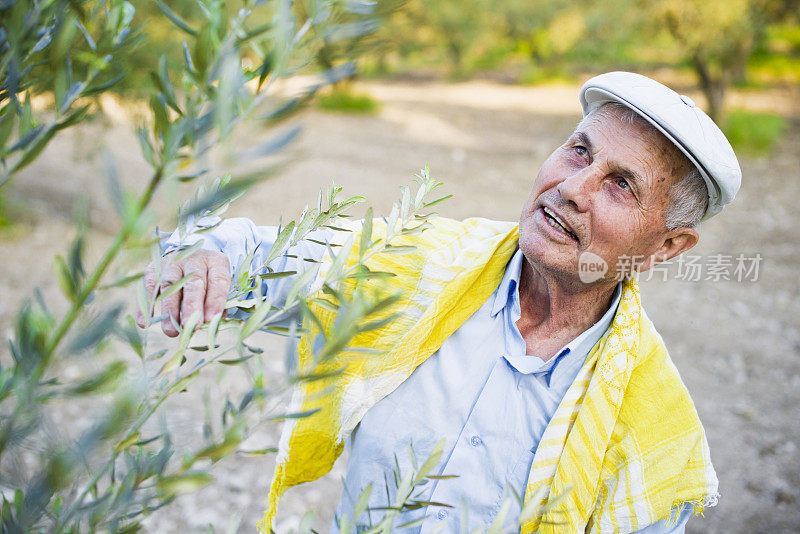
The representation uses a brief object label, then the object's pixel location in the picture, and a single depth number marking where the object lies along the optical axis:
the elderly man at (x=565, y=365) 1.61
